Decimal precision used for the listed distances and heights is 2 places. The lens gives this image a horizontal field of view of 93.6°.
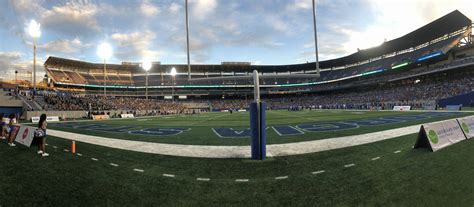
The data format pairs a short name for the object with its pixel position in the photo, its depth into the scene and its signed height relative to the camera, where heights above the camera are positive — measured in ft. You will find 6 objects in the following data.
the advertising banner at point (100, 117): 121.63 -3.99
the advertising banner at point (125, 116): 141.75 -4.23
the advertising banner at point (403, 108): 130.93 -3.10
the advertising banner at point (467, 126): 31.78 -3.58
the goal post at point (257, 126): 23.50 -2.11
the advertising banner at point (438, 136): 24.82 -4.01
